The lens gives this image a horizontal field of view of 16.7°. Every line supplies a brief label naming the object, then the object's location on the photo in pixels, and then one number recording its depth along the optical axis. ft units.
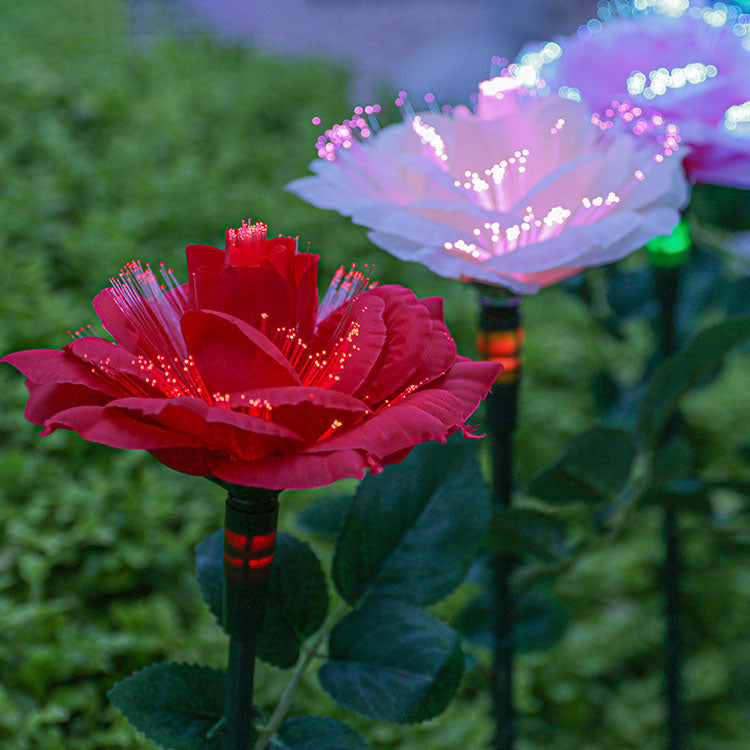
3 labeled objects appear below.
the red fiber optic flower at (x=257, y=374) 2.38
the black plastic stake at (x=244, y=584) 2.45
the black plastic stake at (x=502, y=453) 2.82
